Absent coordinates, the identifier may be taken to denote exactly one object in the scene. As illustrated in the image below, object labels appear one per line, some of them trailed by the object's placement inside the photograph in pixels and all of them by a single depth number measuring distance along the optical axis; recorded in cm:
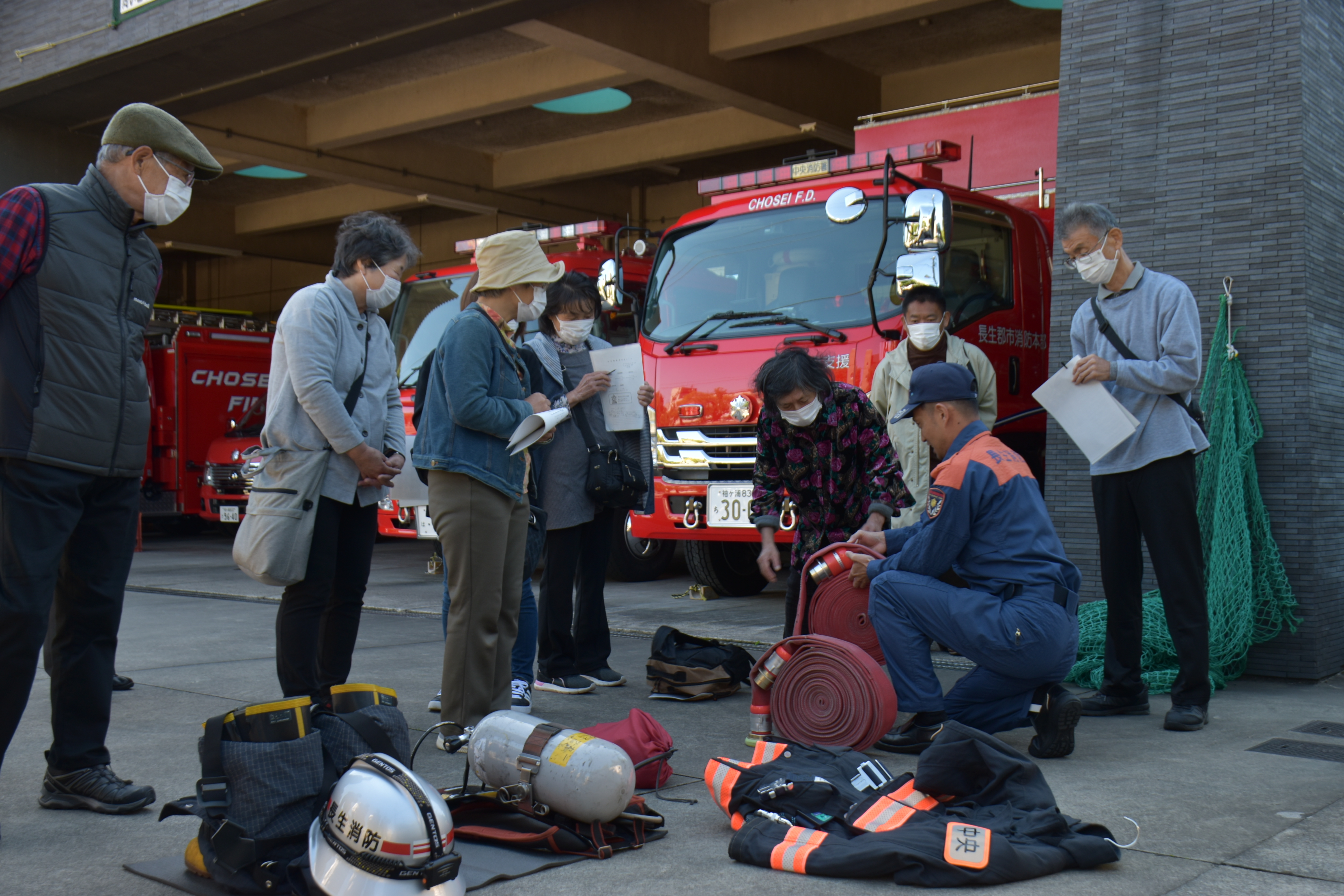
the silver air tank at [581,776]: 308
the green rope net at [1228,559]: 527
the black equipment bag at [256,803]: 274
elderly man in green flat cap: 326
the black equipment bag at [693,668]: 502
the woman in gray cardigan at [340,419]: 399
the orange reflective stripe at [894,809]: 305
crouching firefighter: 398
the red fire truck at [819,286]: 701
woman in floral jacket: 468
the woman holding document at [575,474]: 531
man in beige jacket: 609
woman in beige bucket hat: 401
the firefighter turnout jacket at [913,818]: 284
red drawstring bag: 366
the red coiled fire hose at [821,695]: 383
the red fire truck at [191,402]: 1530
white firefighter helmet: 254
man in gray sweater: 460
